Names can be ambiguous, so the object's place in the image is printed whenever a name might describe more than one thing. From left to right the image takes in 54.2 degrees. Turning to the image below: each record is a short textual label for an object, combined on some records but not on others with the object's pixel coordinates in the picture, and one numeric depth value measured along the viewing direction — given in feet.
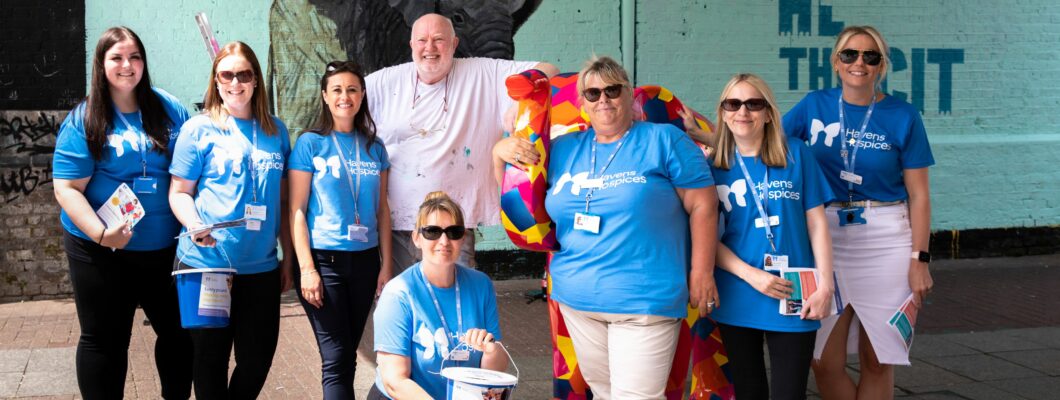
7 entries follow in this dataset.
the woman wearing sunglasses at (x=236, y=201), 13.79
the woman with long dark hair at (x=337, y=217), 14.30
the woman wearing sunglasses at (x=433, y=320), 12.19
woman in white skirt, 14.44
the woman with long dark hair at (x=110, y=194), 14.06
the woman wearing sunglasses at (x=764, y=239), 12.88
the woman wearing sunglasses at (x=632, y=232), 12.62
